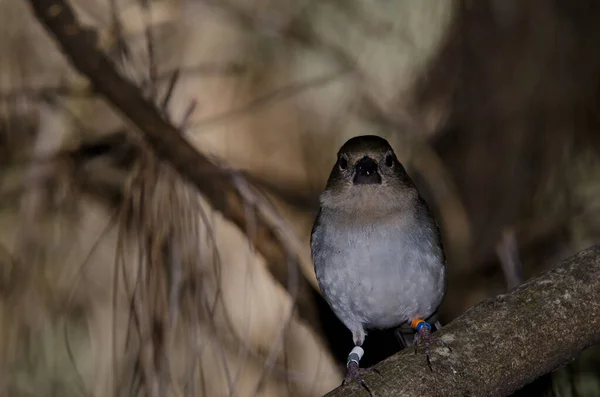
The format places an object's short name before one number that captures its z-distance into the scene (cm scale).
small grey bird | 625
